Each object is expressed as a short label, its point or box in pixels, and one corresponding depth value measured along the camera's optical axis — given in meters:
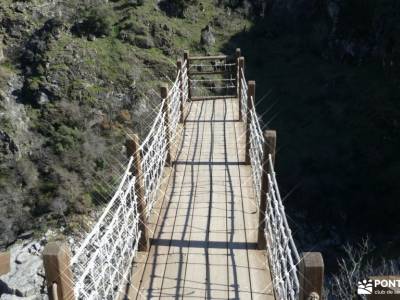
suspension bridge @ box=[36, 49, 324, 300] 2.47
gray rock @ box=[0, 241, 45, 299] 11.23
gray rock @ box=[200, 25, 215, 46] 23.41
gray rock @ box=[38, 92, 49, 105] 19.22
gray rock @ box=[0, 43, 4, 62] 20.80
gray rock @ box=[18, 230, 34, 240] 13.61
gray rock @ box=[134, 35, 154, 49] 22.22
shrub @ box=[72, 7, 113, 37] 21.84
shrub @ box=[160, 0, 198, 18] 24.70
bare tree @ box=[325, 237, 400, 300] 9.96
